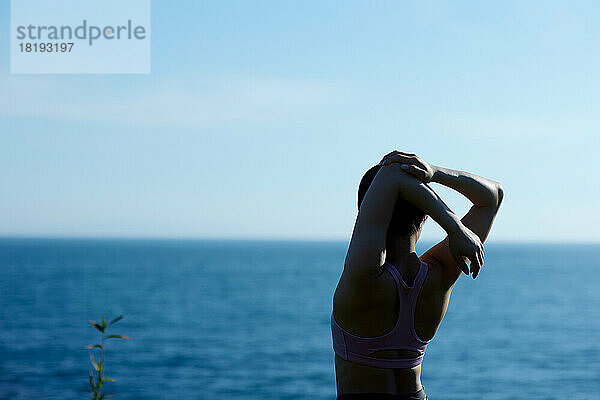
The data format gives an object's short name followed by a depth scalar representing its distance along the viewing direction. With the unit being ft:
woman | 10.90
